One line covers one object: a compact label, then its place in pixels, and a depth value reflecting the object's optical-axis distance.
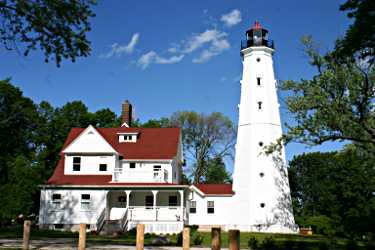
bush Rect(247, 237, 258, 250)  20.41
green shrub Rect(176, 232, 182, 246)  22.32
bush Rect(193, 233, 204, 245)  22.02
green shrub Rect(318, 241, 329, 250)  19.17
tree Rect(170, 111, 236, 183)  55.88
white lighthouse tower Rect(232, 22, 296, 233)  36.59
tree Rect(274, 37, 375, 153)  25.34
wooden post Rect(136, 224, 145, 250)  11.40
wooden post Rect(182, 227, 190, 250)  11.42
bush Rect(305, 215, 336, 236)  37.71
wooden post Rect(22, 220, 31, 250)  14.61
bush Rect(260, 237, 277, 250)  20.22
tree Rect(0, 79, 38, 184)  50.56
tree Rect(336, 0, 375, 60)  11.20
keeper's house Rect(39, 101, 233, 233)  32.75
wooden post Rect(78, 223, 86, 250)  13.14
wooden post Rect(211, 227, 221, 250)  8.81
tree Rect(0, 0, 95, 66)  14.63
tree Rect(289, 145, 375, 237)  23.92
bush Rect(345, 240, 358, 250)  18.80
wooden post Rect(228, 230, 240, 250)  8.03
